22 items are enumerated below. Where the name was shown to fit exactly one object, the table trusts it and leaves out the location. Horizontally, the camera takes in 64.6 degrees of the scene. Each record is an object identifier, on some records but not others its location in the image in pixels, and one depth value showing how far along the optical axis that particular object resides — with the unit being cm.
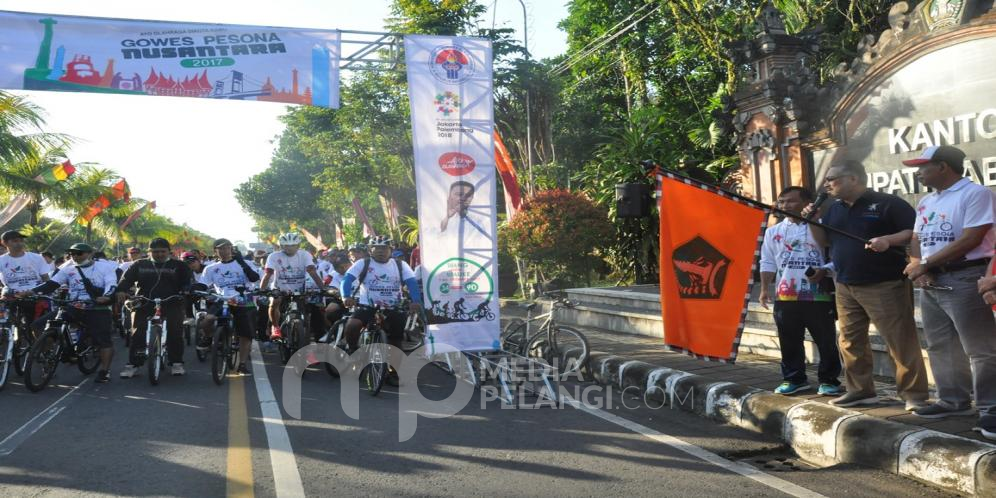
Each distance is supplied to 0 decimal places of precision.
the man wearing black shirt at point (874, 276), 547
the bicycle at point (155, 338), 870
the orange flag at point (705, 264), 625
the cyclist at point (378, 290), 843
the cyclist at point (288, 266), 1059
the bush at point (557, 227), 1673
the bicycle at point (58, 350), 848
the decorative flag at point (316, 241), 2945
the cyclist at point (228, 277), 956
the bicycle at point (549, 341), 891
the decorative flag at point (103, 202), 2812
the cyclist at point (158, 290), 920
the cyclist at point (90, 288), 909
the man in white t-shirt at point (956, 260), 477
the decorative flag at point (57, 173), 2375
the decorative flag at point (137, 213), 3544
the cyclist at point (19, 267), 968
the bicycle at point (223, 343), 869
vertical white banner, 880
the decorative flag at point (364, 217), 2926
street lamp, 2187
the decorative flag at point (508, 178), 1730
